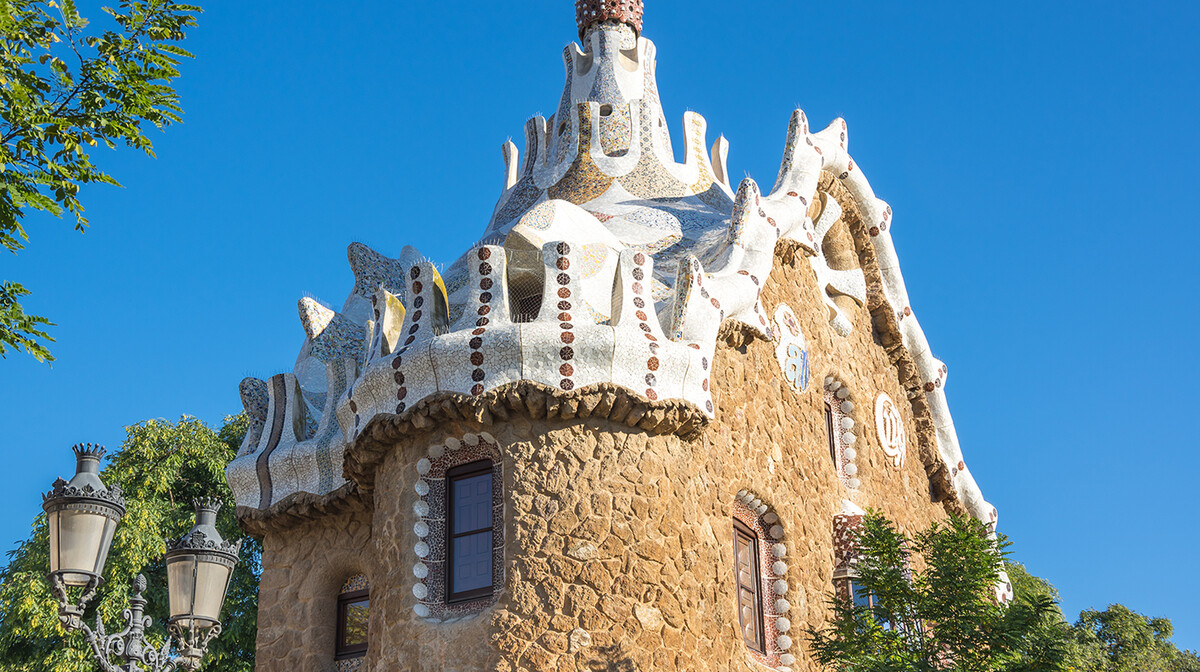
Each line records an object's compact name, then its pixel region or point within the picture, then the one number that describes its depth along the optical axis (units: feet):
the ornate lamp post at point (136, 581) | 19.13
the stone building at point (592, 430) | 27.78
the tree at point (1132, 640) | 66.90
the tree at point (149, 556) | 52.70
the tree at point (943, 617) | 26.68
